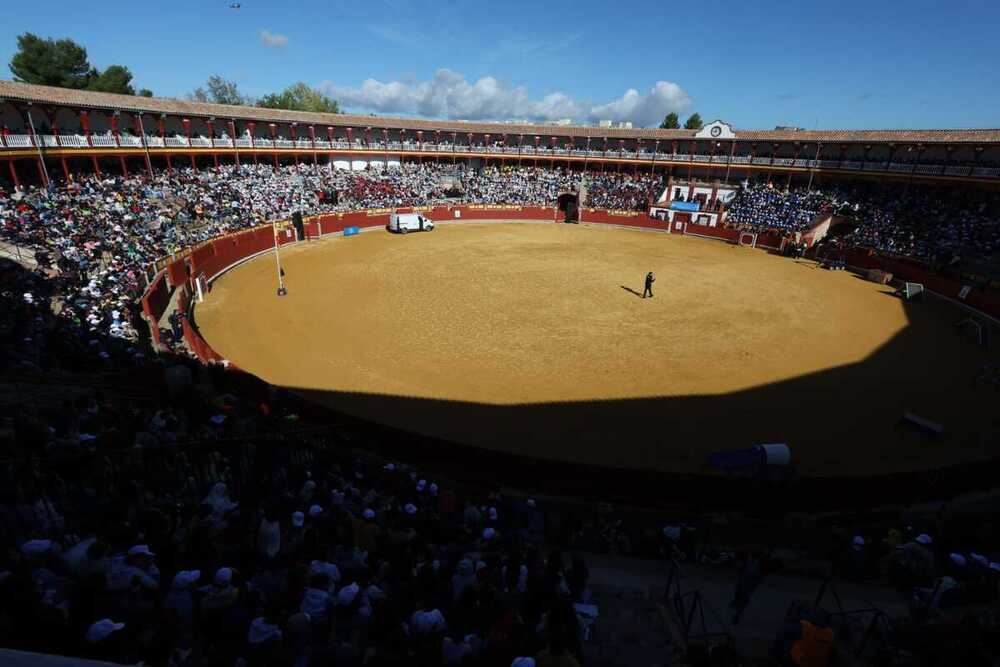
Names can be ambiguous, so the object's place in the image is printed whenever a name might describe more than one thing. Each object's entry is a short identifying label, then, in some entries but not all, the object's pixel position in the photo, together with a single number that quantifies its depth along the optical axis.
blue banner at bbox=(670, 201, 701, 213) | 51.00
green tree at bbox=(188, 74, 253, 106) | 101.69
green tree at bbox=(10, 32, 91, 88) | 56.47
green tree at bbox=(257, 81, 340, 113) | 102.38
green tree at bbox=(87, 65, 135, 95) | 64.19
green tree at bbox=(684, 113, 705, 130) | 96.59
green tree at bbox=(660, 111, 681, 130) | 97.62
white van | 43.94
